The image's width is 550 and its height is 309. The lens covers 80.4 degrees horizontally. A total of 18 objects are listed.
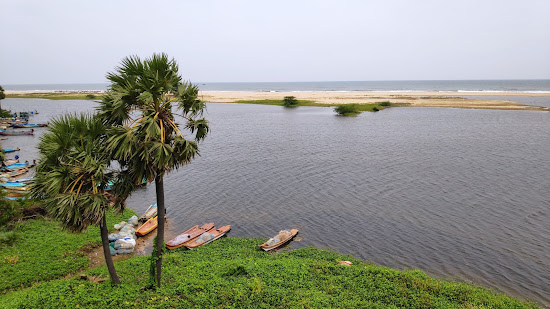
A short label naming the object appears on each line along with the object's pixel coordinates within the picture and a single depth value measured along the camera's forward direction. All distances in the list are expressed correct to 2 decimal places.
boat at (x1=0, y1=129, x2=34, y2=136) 63.23
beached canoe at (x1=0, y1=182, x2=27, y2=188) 29.95
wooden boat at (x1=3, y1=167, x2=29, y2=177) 36.04
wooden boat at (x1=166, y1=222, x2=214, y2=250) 22.11
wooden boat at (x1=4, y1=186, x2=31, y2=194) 28.41
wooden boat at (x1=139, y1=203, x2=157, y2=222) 26.73
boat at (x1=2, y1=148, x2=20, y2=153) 48.41
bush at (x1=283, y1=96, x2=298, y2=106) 118.25
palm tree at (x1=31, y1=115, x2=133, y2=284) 11.88
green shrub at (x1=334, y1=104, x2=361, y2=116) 91.50
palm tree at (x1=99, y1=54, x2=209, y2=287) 11.78
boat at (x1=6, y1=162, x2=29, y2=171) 38.18
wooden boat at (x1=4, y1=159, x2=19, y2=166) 39.73
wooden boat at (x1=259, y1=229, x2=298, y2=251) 21.94
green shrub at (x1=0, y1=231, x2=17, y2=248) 20.05
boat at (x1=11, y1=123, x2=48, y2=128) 68.06
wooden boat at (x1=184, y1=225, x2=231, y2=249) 22.19
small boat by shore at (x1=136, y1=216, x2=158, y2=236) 24.12
